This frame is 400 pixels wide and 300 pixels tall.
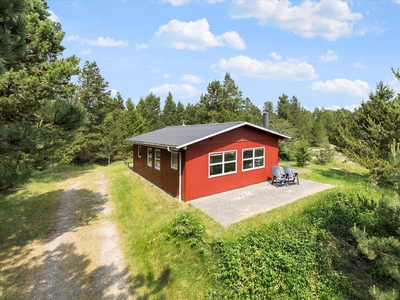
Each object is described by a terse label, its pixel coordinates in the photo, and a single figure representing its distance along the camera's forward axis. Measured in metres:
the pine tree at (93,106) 24.19
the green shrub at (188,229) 6.24
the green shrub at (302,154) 16.51
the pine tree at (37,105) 3.57
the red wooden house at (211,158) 9.55
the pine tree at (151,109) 32.53
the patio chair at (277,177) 11.18
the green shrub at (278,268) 4.56
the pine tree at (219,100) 35.59
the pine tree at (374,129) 6.27
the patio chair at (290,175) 11.29
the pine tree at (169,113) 38.28
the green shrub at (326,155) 19.81
